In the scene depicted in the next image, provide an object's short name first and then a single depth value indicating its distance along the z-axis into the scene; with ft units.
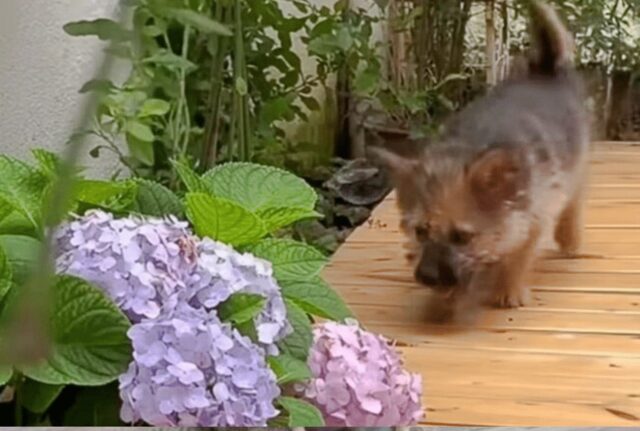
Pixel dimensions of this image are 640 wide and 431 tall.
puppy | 8.44
